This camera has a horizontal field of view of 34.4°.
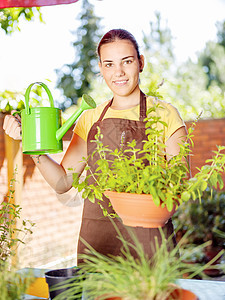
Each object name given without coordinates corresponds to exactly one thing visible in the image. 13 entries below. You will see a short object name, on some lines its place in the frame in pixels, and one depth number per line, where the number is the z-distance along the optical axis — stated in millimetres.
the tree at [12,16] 2439
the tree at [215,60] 16516
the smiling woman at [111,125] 1633
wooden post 2408
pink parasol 1913
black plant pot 924
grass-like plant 758
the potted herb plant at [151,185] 1011
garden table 1041
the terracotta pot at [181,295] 811
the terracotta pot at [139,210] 1025
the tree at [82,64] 16516
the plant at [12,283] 846
